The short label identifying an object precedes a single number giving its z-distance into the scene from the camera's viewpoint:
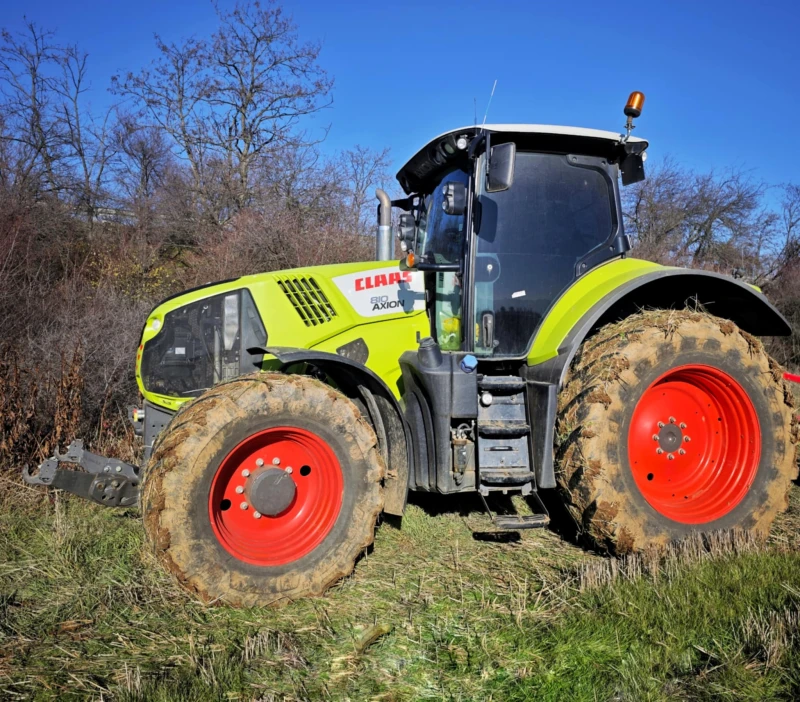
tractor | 3.65
